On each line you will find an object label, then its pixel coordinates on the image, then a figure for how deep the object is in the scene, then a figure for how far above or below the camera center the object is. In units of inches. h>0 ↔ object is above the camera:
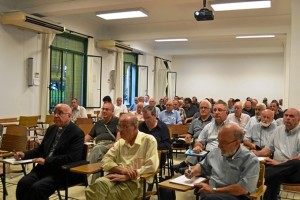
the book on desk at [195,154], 138.7 -26.1
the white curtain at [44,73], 306.5 +20.2
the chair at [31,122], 258.4 -24.9
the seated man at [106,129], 172.2 -19.8
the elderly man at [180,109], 321.3 -14.5
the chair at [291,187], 139.0 -40.4
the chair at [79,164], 121.8 -28.9
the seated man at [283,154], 140.3 -28.1
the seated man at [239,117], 214.2 -14.0
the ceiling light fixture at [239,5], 240.8 +74.7
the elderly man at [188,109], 361.7 -15.3
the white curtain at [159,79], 554.3 +29.9
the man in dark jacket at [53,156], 120.6 -26.6
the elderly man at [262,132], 176.4 -19.8
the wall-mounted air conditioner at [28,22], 255.1 +61.0
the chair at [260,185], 98.8 -29.6
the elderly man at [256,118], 189.9 -14.2
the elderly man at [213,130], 157.8 -17.4
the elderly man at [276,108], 267.2 -9.0
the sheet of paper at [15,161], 122.8 -27.8
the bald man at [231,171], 95.7 -24.1
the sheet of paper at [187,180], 100.4 -28.2
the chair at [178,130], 225.7 -25.3
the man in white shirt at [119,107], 341.7 -13.8
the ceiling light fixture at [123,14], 279.4 +76.5
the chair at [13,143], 156.9 -26.0
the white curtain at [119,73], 421.7 +29.7
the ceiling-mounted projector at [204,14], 224.5 +59.8
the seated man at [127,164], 111.6 -26.3
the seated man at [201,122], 184.5 -15.4
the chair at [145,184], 110.8 -32.3
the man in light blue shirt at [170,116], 268.2 -17.8
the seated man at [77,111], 289.8 -16.2
